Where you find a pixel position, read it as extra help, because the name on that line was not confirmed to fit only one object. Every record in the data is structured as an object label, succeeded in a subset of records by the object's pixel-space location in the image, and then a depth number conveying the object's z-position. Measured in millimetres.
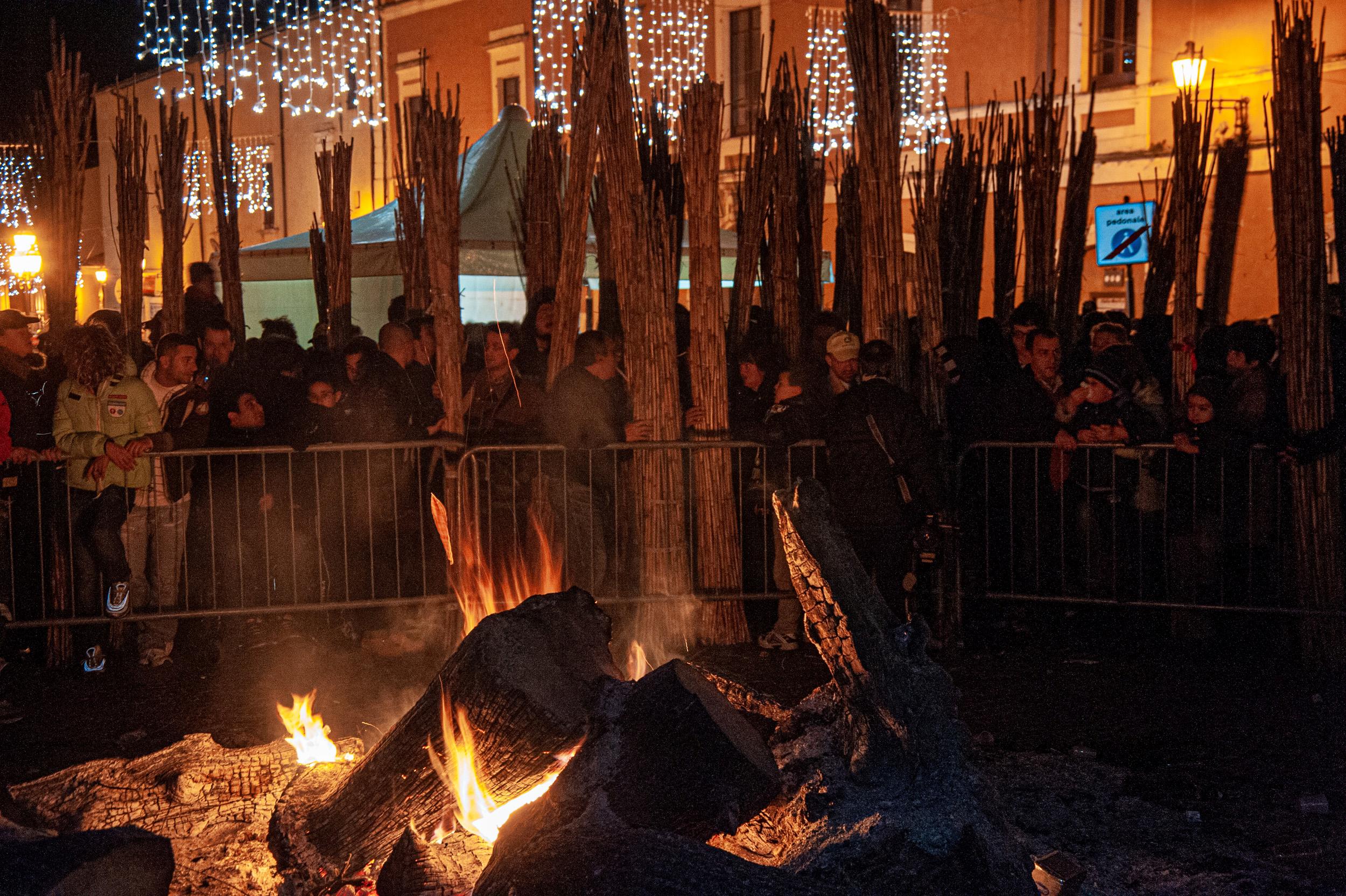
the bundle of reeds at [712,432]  6789
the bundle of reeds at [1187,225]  8398
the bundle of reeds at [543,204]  8953
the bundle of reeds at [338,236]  10383
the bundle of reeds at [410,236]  9961
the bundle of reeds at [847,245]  10195
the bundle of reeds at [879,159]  6844
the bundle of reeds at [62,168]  7832
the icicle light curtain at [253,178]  30469
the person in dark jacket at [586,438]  6789
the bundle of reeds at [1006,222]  9922
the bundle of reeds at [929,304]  7047
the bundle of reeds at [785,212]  8547
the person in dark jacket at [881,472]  6348
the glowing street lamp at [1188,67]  12516
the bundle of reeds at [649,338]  6691
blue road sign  12961
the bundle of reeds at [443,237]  6902
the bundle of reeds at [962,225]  9531
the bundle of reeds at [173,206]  9164
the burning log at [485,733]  3920
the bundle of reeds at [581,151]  6672
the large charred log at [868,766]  3523
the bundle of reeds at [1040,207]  9617
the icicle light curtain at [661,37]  20609
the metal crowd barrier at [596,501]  6852
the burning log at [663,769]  3605
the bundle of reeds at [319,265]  11656
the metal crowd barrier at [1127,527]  6801
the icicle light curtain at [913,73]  19203
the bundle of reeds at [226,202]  9867
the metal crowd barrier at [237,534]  6758
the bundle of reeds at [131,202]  8992
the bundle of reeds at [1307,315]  6289
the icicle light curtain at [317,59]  27500
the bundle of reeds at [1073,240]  9945
